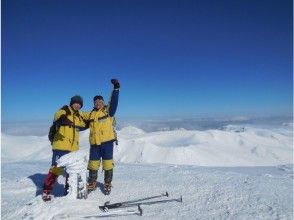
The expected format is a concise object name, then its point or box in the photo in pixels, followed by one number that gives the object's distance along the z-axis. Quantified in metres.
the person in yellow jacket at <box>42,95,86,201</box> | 6.62
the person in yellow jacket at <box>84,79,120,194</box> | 6.98
